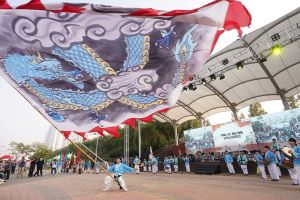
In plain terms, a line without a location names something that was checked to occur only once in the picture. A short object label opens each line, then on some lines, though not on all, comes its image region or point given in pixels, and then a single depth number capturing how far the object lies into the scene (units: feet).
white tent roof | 38.45
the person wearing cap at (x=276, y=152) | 41.96
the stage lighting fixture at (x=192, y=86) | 54.08
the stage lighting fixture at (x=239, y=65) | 44.46
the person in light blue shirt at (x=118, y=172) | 29.72
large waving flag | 10.01
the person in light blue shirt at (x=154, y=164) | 69.87
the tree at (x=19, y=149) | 170.64
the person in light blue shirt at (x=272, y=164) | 36.58
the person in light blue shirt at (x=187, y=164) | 65.34
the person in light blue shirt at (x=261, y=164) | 40.80
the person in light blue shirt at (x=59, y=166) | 90.22
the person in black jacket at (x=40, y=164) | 67.21
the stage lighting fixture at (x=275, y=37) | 37.38
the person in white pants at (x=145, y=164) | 81.63
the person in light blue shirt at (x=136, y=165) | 70.44
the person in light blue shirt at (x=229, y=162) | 52.47
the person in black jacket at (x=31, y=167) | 64.69
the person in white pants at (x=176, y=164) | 69.72
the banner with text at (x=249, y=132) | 47.47
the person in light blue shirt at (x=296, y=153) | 23.13
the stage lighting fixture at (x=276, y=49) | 37.40
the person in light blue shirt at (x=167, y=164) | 68.02
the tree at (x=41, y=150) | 176.65
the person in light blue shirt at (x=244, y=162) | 49.78
